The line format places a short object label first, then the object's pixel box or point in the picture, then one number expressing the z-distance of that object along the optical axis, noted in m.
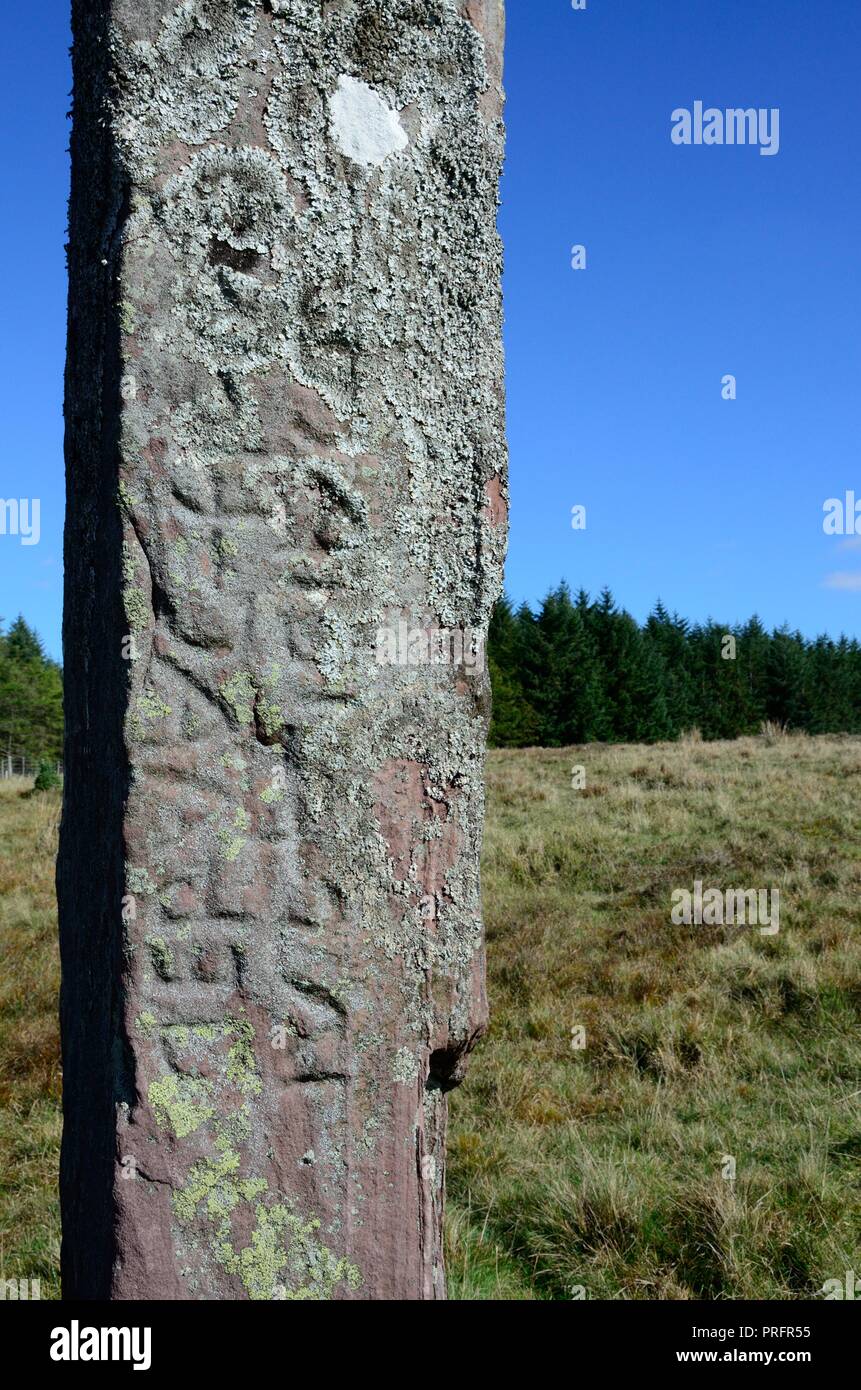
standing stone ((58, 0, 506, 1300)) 1.92
